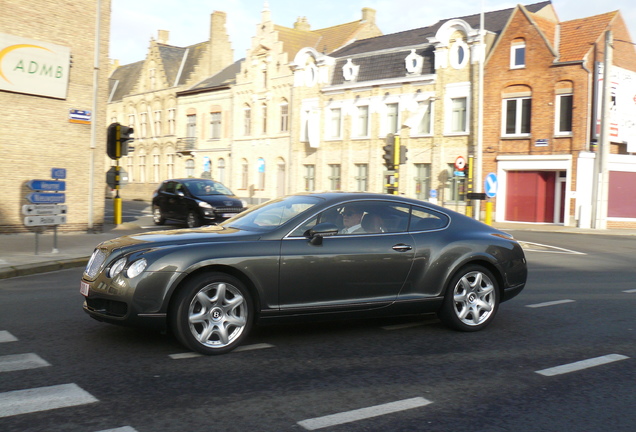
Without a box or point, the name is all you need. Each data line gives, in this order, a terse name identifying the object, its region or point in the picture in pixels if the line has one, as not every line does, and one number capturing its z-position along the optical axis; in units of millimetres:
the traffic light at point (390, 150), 19766
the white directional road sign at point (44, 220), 12122
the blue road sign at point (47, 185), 12344
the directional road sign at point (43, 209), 12172
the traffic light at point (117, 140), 18797
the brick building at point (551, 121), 30672
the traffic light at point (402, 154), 20219
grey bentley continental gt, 5691
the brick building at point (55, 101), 16844
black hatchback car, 21531
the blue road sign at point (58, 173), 12943
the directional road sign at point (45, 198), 12367
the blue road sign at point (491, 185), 29453
